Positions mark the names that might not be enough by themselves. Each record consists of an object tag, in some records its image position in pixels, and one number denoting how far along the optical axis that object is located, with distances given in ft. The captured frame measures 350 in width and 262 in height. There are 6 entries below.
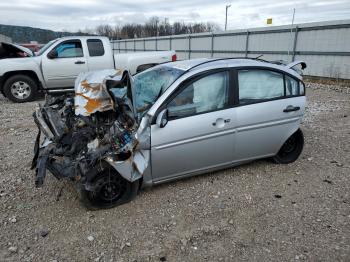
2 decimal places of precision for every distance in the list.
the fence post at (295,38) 41.92
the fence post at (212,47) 59.47
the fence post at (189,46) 67.26
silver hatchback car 10.06
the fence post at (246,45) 50.44
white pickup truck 27.99
